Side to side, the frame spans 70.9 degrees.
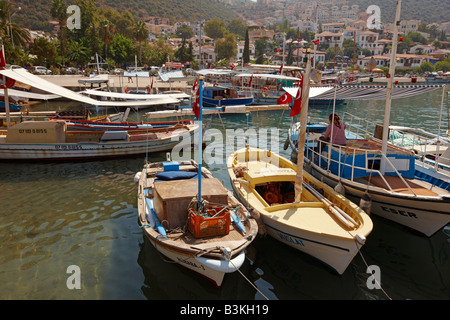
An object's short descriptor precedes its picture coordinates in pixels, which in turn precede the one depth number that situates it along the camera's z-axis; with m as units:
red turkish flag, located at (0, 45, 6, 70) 16.12
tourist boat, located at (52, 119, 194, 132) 19.14
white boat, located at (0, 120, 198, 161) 17.11
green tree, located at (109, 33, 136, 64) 69.69
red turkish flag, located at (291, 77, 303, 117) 9.48
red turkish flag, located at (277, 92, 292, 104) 13.70
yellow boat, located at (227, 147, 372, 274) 7.87
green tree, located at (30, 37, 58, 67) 54.59
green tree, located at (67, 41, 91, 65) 63.34
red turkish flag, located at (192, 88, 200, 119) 8.57
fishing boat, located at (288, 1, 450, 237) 9.20
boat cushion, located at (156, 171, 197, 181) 10.57
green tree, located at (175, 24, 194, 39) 162.75
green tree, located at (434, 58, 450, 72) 105.00
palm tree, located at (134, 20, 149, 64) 61.12
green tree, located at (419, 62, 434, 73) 105.31
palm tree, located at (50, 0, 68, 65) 57.12
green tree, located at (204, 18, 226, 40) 159.50
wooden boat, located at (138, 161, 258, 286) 7.18
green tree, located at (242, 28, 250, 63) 87.12
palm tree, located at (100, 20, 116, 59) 56.28
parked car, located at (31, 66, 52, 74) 50.45
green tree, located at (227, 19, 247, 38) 194.88
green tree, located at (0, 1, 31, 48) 44.31
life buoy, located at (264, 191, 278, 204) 11.33
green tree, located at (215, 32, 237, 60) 100.88
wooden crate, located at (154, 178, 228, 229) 8.30
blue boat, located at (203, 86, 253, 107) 37.09
